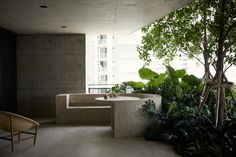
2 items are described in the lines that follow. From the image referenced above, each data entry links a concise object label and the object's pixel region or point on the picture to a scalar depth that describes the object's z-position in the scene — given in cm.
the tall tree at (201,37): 507
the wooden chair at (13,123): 462
